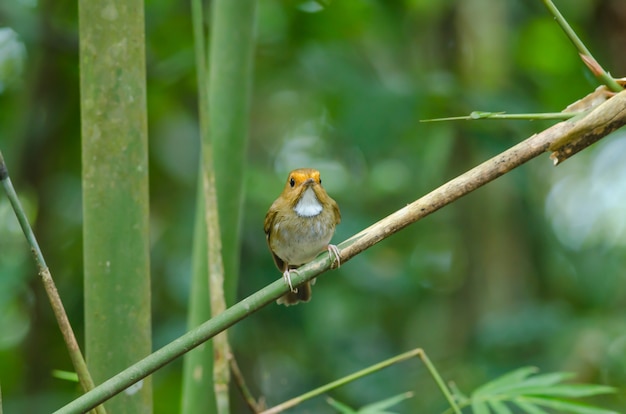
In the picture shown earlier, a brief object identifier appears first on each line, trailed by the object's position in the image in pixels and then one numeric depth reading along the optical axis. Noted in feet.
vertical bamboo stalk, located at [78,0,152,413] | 26.42
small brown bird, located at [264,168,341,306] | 28.66
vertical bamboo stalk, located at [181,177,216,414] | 26.96
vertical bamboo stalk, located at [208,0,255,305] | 27.04
